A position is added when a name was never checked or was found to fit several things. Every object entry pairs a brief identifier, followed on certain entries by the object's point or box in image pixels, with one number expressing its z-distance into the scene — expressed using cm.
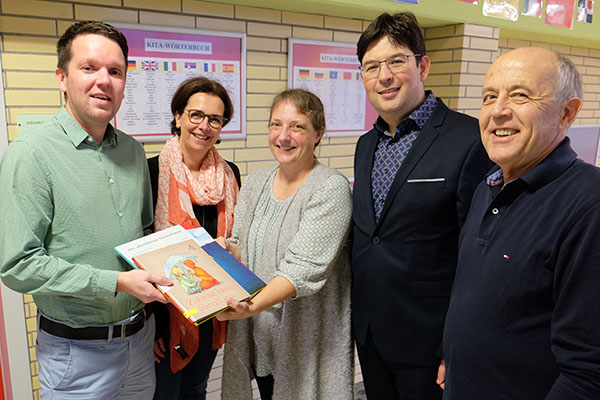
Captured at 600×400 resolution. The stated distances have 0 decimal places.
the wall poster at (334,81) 314
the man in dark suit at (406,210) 167
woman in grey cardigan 180
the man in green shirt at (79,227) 145
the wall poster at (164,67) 254
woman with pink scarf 199
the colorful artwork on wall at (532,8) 359
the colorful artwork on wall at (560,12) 375
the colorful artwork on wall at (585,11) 398
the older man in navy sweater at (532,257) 103
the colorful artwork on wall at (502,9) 339
